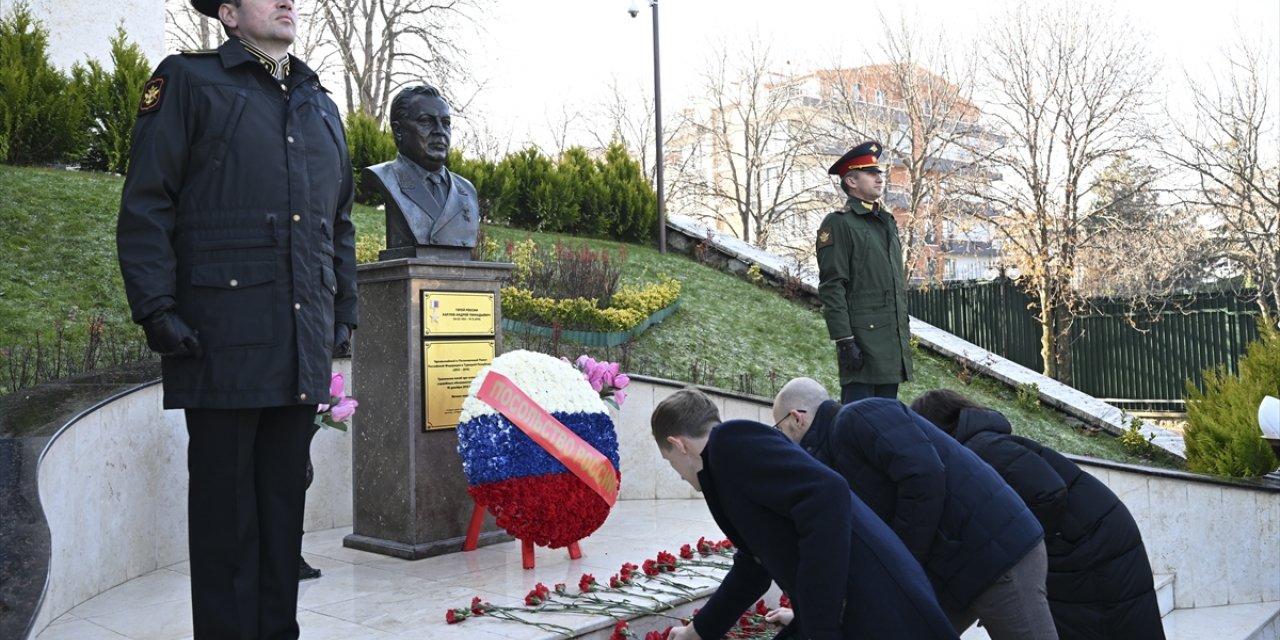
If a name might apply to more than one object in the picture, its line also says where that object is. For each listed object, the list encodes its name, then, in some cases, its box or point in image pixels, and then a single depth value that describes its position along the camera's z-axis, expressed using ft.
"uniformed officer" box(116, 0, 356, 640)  9.30
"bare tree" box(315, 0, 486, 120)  87.61
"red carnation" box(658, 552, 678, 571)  16.08
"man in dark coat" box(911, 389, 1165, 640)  12.44
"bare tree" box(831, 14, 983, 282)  71.20
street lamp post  49.06
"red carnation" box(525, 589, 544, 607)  13.84
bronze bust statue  18.13
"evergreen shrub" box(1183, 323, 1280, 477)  21.12
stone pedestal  17.53
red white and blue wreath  15.93
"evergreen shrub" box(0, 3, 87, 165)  31.65
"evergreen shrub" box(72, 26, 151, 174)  33.99
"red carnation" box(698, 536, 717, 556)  17.30
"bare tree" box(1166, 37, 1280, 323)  57.72
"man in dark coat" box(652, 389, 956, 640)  8.07
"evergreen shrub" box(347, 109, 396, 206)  43.86
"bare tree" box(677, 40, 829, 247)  102.68
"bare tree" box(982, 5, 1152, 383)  60.29
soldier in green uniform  19.36
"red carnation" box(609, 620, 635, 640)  13.21
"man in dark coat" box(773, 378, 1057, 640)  9.98
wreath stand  17.31
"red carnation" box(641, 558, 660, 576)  15.77
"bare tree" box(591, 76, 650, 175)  114.32
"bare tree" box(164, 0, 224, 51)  85.76
